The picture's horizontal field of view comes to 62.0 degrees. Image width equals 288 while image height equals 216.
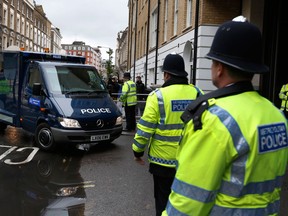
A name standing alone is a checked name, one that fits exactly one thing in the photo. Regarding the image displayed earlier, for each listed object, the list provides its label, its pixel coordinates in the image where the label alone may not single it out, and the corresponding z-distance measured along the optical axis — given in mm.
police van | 5242
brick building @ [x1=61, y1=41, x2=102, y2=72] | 113115
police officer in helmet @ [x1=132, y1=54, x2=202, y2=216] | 2307
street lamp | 33281
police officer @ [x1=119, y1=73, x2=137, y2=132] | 7357
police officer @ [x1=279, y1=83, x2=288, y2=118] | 6695
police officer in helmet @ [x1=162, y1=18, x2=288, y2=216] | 1052
